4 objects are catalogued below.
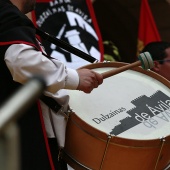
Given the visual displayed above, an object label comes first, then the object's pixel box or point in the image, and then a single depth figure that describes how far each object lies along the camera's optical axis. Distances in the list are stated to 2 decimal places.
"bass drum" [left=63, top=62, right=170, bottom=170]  4.05
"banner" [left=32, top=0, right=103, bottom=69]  7.85
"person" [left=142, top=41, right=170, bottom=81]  6.72
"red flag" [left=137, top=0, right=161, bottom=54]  9.63
